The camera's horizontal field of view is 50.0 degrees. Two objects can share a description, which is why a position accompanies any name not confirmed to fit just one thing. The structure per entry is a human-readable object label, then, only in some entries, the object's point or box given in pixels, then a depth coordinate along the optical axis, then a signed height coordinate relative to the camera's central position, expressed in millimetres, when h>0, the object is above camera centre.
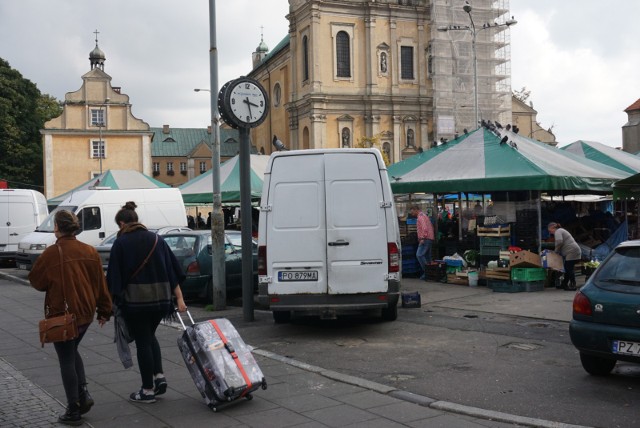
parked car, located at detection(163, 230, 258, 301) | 13734 -759
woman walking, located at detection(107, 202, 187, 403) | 6184 -533
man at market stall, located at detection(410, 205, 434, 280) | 17170 -520
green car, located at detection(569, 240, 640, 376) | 6598 -973
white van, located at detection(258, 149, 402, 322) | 9555 -183
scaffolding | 54594 +12630
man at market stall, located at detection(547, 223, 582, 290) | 14344 -774
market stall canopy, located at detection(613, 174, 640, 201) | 14414 +509
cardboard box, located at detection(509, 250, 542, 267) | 14570 -900
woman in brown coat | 5711 -499
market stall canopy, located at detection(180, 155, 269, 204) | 23078 +1451
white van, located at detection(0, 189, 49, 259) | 23391 +423
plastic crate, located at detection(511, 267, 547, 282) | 14523 -1208
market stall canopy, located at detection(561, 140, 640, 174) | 19984 +1869
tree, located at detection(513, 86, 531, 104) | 80250 +14515
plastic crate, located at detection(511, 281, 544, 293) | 14492 -1435
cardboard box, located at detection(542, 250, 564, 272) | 14617 -953
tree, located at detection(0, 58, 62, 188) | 57125 +8790
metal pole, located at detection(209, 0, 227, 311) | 12883 +417
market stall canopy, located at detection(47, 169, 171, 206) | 29084 +2035
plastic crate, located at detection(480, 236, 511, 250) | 15867 -537
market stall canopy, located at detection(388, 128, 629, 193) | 15360 +1216
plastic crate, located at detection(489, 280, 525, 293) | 14547 -1474
